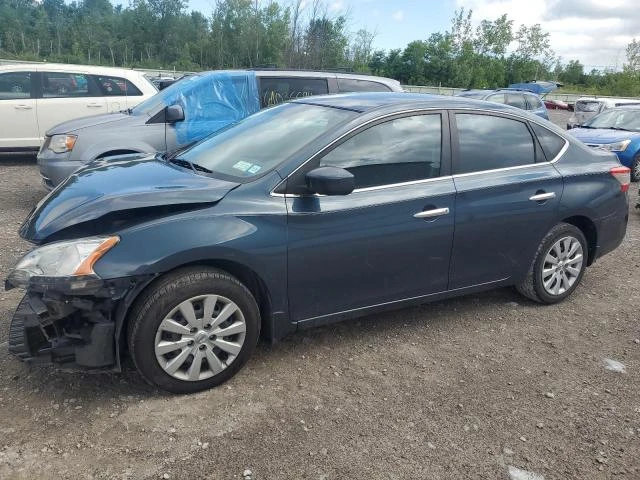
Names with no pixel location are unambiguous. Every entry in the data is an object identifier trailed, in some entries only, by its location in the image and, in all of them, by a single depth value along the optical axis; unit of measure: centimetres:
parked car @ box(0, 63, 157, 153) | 920
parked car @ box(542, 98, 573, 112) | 3036
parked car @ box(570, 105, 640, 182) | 1036
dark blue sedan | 285
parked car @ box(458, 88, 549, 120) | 1588
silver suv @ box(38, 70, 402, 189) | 625
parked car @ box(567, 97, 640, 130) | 1917
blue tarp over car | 683
